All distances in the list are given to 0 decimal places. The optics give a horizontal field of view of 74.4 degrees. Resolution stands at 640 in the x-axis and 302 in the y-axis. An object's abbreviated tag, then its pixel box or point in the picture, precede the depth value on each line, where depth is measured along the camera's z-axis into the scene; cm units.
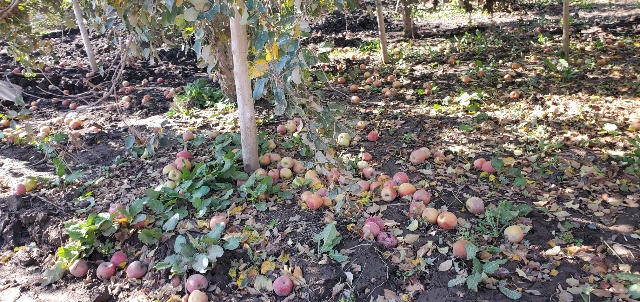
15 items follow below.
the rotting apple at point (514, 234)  256
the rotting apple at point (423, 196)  295
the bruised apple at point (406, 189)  305
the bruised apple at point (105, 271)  257
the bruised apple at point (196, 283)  236
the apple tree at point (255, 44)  183
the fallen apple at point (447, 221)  269
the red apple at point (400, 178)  317
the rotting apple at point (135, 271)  254
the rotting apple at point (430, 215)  277
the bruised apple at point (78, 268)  261
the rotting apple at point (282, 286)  232
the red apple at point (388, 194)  301
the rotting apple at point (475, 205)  284
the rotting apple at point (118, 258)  264
